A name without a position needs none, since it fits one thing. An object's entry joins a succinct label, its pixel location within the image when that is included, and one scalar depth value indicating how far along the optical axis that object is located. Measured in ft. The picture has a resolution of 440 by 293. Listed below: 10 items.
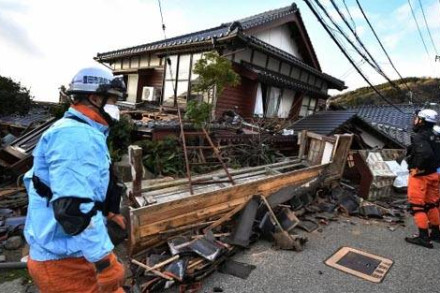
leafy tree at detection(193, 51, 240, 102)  30.19
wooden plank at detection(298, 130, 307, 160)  31.73
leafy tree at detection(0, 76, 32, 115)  43.09
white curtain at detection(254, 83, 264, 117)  42.50
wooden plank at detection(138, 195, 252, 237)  15.19
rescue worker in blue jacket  6.27
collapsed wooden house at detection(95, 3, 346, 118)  38.88
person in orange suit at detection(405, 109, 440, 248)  18.70
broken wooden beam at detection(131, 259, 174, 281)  13.44
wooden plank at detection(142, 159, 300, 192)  19.88
